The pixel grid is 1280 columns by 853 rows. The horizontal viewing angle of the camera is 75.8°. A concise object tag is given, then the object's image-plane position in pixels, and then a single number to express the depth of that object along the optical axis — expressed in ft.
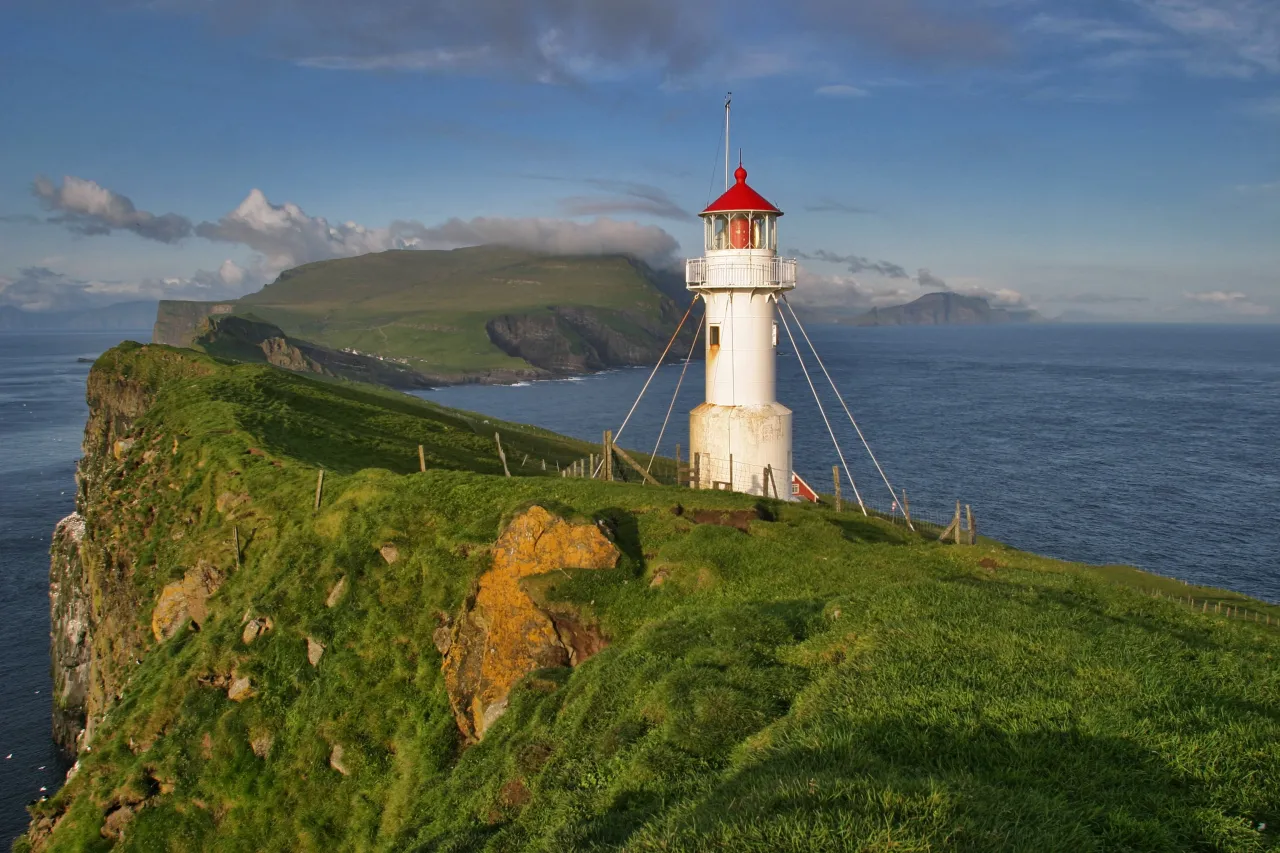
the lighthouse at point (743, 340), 96.48
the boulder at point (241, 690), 73.19
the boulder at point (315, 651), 72.13
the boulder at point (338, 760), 63.93
